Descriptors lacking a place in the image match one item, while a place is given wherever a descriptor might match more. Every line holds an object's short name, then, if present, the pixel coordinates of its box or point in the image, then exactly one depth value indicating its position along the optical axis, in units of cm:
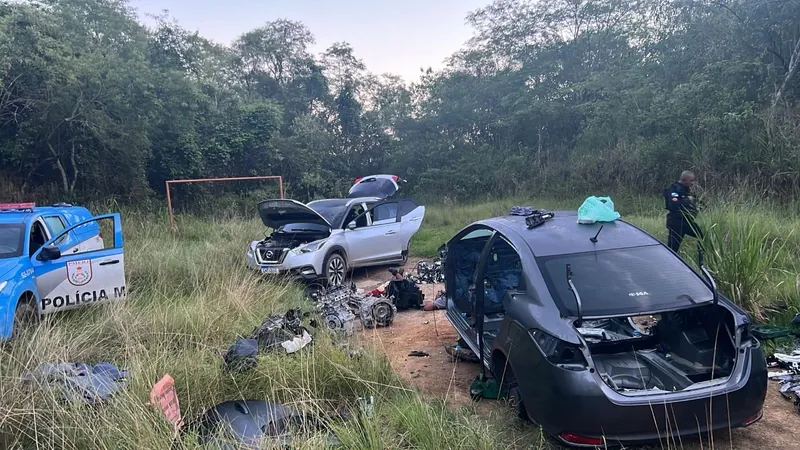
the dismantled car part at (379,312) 690
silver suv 877
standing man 809
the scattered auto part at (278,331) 515
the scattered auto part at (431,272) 962
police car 560
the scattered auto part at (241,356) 446
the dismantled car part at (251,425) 313
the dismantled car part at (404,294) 773
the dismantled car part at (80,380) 357
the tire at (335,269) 906
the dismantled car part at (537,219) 450
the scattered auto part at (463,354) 533
